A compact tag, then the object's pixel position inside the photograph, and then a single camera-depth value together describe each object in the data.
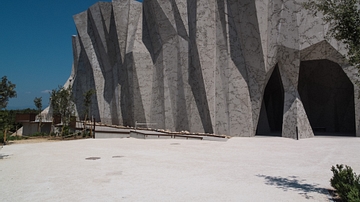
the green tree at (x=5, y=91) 11.14
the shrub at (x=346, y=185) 4.08
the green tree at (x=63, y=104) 24.25
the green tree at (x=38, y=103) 29.44
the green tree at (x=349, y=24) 5.23
